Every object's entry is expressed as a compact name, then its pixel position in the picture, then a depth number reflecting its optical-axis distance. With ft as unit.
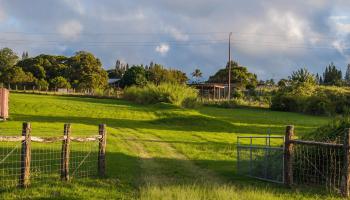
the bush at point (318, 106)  184.34
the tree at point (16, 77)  262.88
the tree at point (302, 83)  205.98
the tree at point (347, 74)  373.36
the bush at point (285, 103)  202.69
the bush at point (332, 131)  45.47
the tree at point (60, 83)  268.00
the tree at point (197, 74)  461.78
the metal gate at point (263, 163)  44.91
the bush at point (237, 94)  239.09
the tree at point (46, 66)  287.48
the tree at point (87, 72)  278.05
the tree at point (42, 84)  256.32
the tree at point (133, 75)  299.66
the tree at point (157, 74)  277.23
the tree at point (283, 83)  231.61
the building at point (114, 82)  344.08
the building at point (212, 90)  266.90
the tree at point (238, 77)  335.40
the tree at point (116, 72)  453.58
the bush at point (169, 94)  162.09
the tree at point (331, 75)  356.38
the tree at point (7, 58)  363.56
